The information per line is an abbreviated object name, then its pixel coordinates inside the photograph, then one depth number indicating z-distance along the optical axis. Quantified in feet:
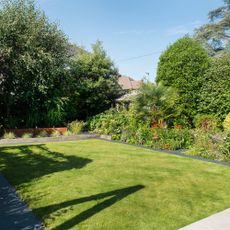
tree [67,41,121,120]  66.54
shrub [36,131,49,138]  53.61
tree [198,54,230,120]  45.19
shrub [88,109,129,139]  53.72
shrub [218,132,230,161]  33.40
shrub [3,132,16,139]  49.55
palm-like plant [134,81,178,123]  49.21
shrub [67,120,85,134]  57.82
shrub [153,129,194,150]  40.96
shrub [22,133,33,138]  50.94
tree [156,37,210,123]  50.47
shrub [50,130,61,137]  54.11
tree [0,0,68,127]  51.90
